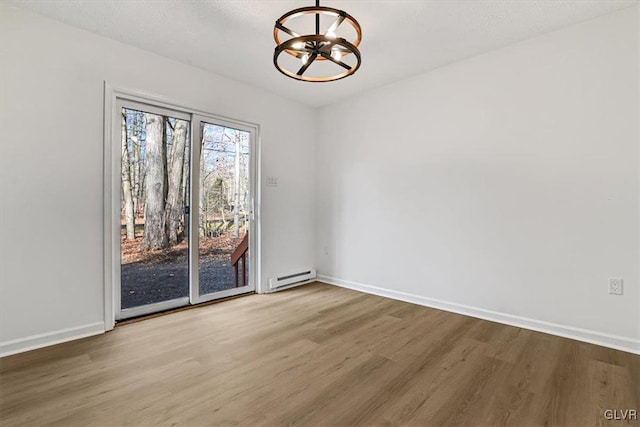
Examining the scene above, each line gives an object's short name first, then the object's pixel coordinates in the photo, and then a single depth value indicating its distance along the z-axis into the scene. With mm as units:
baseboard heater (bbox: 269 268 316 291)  3983
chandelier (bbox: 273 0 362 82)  1893
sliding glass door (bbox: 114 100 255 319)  2955
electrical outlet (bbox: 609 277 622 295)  2357
